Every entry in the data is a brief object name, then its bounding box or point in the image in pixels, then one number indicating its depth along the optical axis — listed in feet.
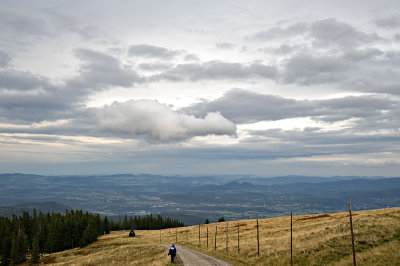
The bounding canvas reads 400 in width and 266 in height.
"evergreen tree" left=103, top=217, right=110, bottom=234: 422.41
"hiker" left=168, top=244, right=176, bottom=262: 107.65
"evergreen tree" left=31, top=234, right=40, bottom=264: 236.43
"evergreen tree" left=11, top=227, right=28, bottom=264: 255.50
